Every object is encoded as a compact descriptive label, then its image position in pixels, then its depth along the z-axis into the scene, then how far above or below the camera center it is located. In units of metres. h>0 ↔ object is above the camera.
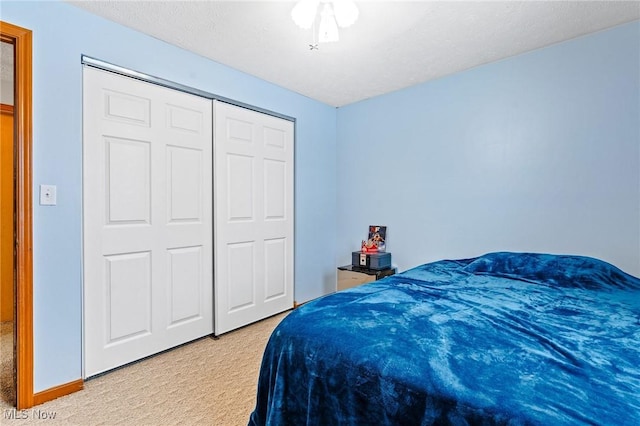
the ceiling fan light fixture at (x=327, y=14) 1.72 +1.07
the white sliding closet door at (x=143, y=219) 2.05 -0.07
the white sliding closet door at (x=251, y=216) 2.74 -0.06
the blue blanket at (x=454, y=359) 0.83 -0.47
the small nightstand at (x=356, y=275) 3.13 -0.65
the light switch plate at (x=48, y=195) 1.82 +0.07
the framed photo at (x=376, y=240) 3.39 -0.33
